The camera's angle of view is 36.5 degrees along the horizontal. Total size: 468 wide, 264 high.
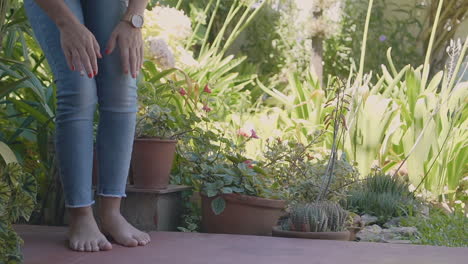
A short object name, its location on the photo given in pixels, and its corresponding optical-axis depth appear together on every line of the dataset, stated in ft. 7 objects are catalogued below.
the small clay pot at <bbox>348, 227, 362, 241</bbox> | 8.96
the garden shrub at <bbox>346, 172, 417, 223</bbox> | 10.82
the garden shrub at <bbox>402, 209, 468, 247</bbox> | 9.23
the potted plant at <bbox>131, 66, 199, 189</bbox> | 8.11
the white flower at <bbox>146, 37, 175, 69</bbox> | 13.41
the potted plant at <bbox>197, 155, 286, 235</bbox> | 8.40
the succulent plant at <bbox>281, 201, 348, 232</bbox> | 8.03
